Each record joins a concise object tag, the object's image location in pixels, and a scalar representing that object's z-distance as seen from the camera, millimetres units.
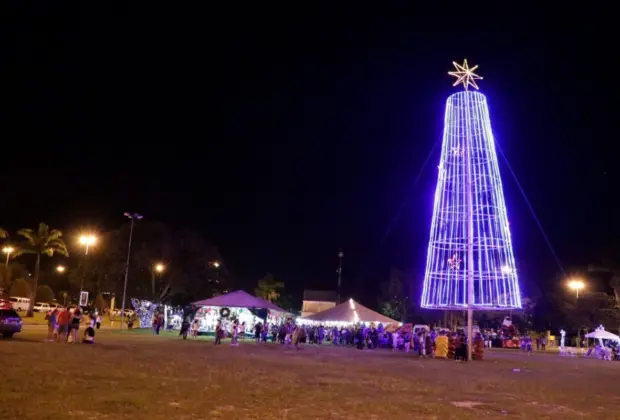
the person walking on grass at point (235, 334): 34906
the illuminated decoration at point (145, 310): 59594
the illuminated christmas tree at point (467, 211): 31500
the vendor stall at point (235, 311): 41250
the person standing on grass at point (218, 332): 34594
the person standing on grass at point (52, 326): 29047
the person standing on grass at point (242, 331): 43084
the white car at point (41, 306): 78400
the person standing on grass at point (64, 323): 28641
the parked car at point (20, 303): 74500
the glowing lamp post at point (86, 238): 50047
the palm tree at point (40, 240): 62781
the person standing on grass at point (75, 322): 28069
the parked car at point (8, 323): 28656
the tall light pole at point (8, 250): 68250
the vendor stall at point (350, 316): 41438
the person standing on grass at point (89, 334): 27959
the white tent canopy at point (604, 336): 42125
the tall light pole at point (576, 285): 56988
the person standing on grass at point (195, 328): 43016
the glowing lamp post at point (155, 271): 66994
